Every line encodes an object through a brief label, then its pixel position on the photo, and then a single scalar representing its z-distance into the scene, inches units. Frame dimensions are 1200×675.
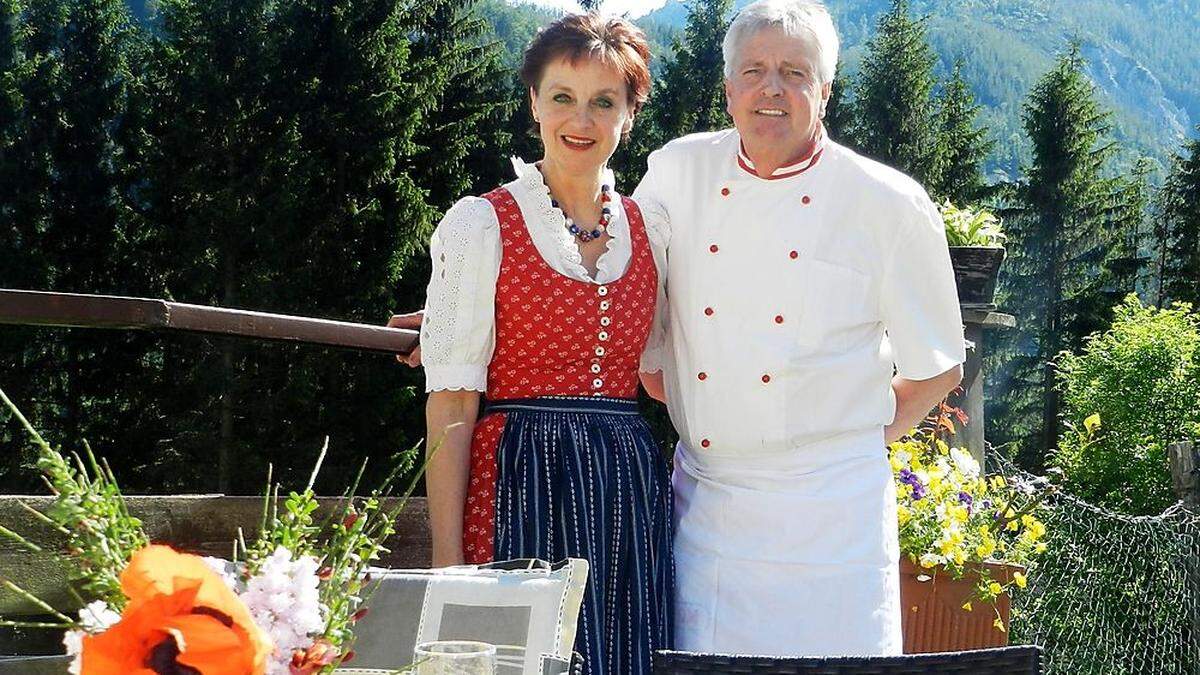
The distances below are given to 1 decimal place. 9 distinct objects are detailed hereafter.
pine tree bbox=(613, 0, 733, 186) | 1093.8
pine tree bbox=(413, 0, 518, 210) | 924.6
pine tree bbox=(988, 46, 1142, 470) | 1386.6
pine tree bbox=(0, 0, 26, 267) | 856.9
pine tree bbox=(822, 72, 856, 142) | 1251.2
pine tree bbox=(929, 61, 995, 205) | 1305.4
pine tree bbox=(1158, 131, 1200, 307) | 1314.0
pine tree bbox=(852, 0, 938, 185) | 1254.3
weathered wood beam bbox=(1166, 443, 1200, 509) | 257.0
